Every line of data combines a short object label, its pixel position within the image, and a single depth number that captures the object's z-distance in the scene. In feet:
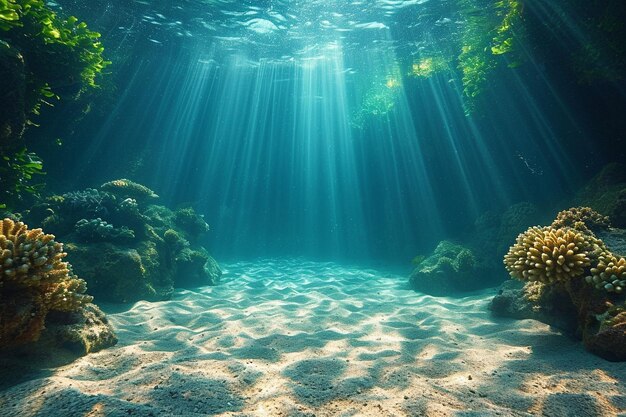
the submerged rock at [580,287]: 12.19
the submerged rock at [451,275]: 31.55
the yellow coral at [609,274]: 12.85
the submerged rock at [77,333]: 12.56
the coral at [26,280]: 10.74
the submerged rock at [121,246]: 22.86
